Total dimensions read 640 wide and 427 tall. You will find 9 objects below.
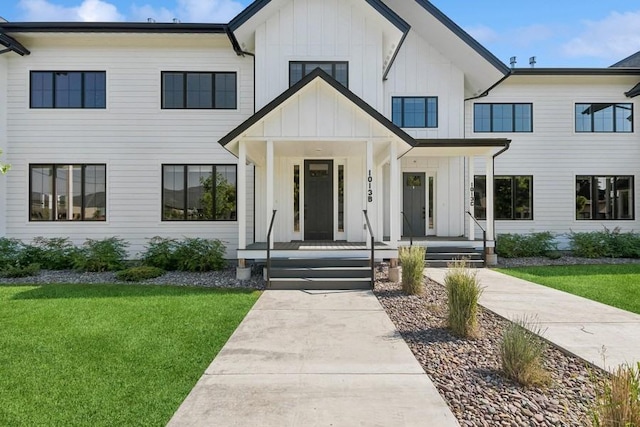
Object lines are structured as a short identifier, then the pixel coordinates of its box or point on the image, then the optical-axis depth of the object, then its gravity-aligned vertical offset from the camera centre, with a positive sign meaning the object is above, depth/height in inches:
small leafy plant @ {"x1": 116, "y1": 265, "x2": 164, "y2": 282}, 380.5 -61.7
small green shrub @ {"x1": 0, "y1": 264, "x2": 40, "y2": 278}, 398.6 -61.7
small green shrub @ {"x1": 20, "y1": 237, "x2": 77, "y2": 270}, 445.7 -50.9
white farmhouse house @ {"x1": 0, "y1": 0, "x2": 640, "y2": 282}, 454.6 +107.0
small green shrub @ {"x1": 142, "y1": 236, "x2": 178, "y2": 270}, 439.5 -49.5
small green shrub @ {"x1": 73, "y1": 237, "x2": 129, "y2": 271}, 429.1 -50.3
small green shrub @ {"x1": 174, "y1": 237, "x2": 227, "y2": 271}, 431.2 -48.8
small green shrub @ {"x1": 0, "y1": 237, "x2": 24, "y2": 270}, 421.1 -45.7
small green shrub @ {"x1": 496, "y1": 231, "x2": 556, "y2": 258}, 519.5 -42.3
